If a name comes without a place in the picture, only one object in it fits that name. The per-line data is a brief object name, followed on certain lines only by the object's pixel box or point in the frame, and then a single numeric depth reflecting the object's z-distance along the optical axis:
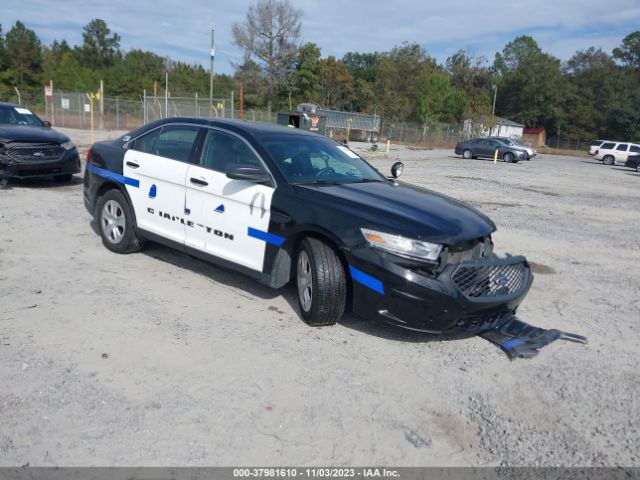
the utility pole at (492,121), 65.62
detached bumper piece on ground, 4.30
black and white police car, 4.08
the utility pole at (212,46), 30.97
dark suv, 9.62
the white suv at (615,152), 39.22
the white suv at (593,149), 43.10
